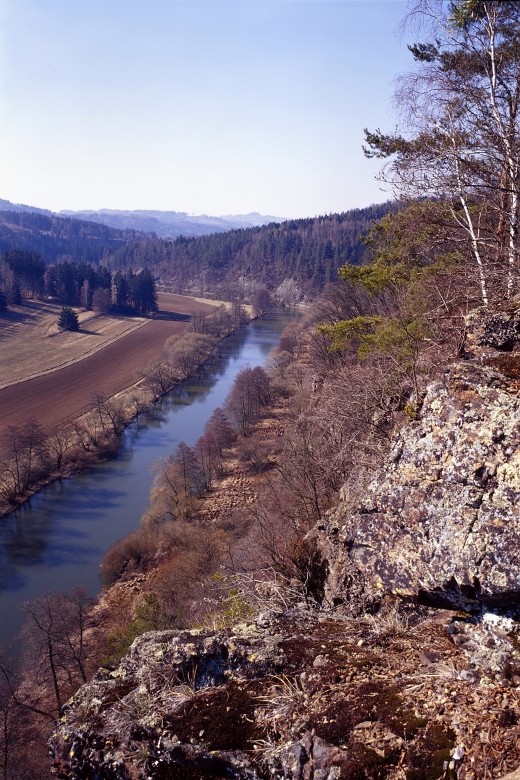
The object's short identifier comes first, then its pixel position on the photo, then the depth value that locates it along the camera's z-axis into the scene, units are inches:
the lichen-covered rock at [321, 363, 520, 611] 121.4
